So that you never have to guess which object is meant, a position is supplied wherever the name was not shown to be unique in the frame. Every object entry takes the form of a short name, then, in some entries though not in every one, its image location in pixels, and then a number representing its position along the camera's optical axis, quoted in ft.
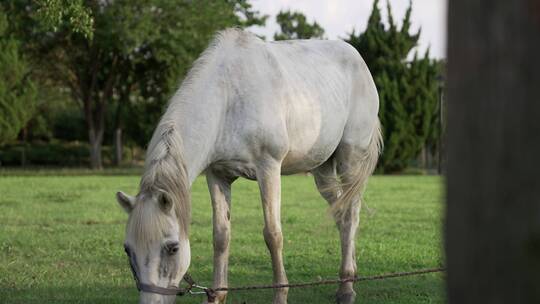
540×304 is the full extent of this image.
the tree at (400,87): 103.65
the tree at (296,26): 181.27
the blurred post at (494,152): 4.31
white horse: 15.20
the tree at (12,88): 94.73
